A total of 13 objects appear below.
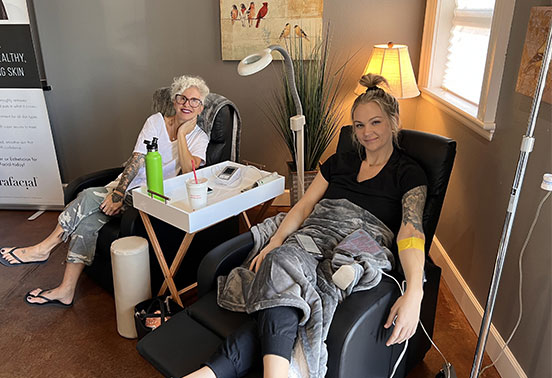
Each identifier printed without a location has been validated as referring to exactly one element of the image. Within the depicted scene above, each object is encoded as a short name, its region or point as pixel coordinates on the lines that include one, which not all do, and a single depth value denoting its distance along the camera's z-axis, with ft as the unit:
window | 6.36
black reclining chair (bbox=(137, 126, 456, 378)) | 4.71
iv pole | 4.03
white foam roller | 6.74
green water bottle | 6.40
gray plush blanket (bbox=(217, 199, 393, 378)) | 4.74
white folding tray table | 6.16
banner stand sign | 10.14
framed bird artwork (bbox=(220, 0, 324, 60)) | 9.92
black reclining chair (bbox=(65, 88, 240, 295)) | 7.30
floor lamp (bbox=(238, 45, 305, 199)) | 5.73
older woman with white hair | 7.68
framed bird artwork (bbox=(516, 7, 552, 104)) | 5.18
